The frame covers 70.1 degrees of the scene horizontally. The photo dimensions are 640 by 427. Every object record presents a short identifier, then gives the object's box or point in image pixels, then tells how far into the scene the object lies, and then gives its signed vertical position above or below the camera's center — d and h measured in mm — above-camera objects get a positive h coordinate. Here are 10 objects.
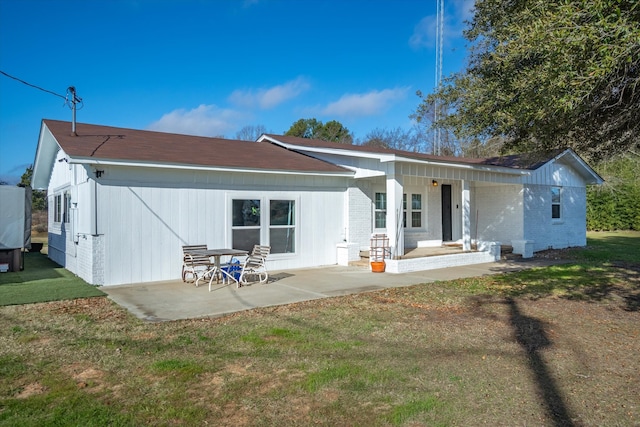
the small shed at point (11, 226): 12398 -84
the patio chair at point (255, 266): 10078 -1011
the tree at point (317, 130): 41281 +8457
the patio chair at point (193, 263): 9703 -872
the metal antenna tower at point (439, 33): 21992 +10329
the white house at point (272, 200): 10211 +648
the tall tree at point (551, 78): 5723 +2231
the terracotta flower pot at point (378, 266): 12102 -1163
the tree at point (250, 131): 51775 +10453
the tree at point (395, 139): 43816 +8175
